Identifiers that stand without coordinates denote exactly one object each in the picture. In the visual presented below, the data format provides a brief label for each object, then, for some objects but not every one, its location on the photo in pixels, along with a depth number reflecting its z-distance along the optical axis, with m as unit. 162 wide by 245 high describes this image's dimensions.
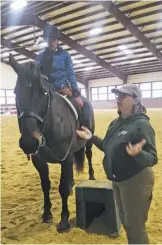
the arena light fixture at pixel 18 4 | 13.24
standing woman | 2.01
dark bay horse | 2.51
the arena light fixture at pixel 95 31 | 17.95
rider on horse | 3.47
